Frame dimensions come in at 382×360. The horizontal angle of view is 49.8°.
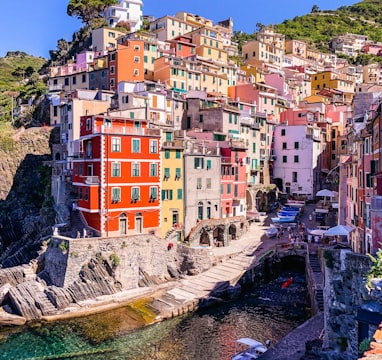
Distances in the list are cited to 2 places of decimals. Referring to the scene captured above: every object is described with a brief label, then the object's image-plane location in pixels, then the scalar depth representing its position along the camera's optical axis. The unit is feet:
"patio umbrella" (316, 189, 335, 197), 174.93
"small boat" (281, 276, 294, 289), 132.77
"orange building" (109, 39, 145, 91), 228.43
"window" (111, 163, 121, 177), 127.65
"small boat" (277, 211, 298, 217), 180.66
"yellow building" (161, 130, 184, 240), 143.64
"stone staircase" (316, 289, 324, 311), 98.07
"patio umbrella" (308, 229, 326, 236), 146.51
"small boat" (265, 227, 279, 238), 164.90
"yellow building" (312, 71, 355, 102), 346.54
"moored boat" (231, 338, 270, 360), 80.59
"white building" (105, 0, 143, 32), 328.08
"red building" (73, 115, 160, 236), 126.11
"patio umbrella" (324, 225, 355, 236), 125.39
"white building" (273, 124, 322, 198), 219.20
